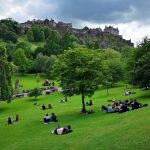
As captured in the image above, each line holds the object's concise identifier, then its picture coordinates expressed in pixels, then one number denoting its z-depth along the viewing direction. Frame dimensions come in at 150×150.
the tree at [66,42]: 84.36
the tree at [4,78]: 33.69
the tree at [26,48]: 77.83
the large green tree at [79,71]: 25.55
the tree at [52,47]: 79.27
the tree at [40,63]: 68.19
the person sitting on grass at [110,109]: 23.11
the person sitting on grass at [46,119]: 22.10
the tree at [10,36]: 94.60
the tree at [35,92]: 40.43
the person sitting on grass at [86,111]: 24.82
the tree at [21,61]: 66.88
